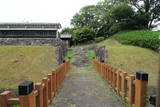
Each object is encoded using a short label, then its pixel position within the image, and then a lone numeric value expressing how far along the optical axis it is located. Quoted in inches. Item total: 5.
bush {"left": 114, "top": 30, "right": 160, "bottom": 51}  619.2
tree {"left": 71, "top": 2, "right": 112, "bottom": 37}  1203.2
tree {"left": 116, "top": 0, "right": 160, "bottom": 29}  843.0
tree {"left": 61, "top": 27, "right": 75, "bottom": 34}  1341.5
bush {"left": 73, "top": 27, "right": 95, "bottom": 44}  1097.4
